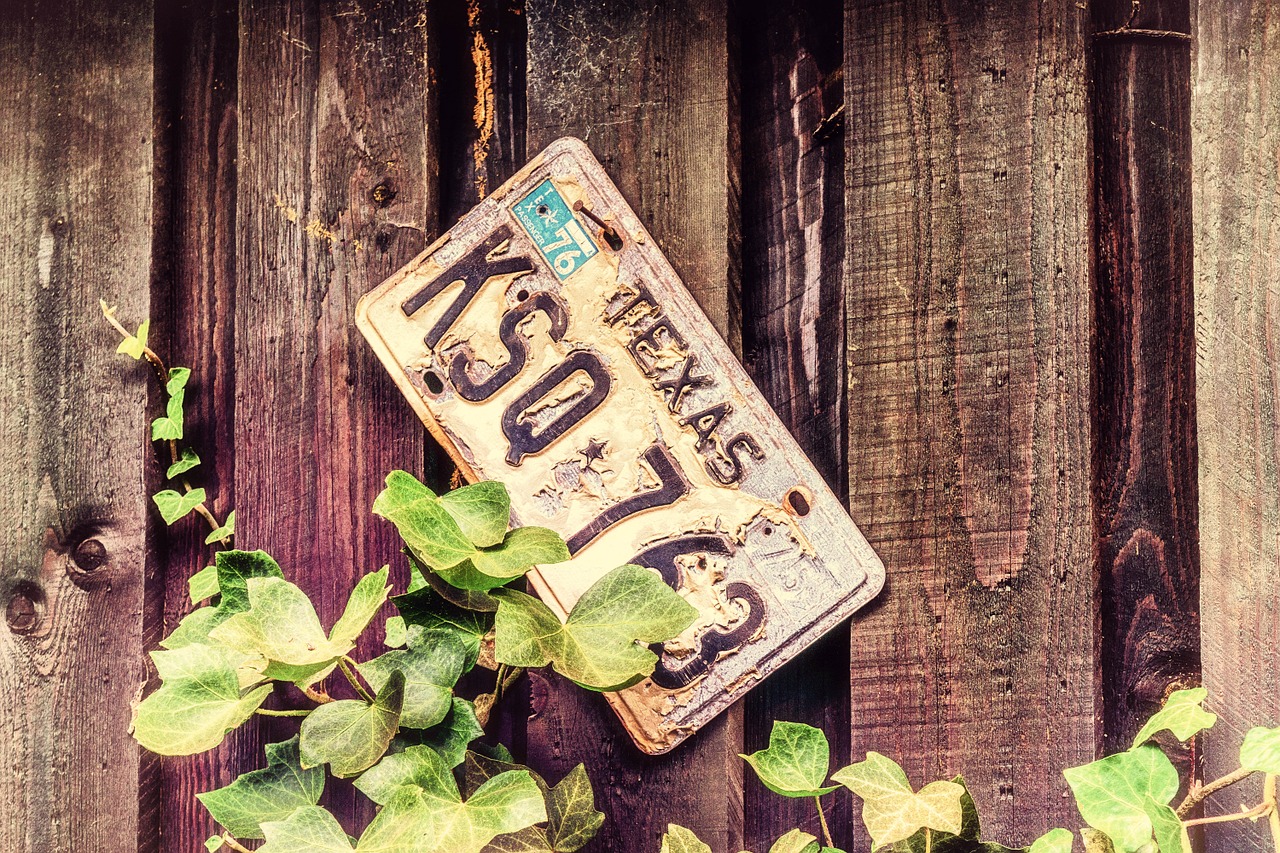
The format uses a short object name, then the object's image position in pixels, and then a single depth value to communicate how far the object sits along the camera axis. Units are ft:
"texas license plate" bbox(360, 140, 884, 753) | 5.19
